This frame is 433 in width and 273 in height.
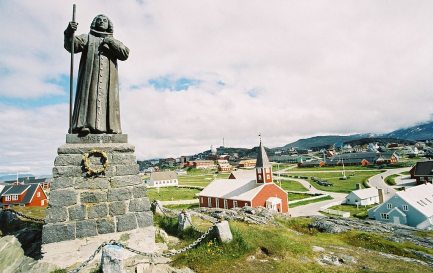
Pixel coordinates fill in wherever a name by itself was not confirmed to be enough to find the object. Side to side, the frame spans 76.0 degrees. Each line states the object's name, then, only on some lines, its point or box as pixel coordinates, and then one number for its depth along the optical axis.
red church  37.38
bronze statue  8.35
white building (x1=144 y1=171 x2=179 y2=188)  91.89
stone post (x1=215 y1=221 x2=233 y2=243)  8.18
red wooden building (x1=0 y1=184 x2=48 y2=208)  43.03
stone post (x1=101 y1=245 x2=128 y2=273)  6.05
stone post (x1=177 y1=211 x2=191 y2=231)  10.27
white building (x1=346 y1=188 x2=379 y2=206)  48.58
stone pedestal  7.36
